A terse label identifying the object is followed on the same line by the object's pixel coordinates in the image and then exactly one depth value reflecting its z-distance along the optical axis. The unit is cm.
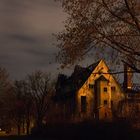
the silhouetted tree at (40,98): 9858
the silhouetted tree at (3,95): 8400
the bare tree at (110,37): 2567
